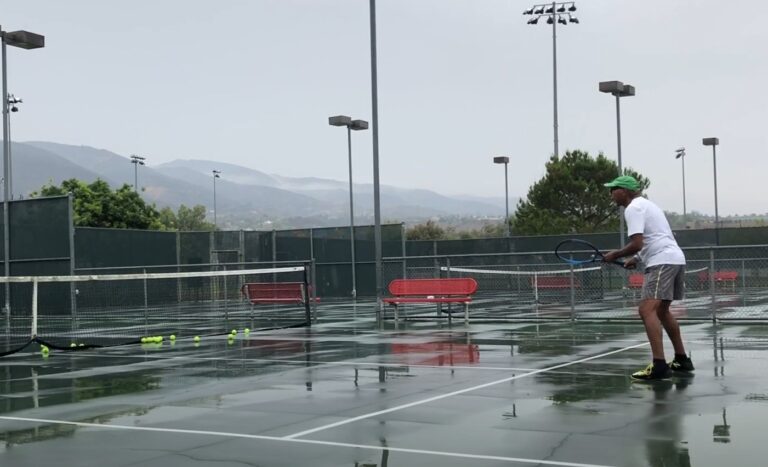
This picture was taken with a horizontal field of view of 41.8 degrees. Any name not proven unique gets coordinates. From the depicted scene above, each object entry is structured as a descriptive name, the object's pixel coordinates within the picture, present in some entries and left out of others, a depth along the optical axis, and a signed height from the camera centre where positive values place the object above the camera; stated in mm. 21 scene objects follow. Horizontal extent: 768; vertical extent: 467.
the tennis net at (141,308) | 17938 -1510
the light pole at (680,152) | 83562 +7139
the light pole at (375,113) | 21656 +2839
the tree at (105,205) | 57562 +2650
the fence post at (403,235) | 35316 +317
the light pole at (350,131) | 33906 +4311
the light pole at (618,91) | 31312 +4711
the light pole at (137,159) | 94494 +8547
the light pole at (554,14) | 56553 +12989
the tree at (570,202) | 56656 +2202
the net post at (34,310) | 15074 -900
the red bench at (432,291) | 18078 -873
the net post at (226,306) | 22591 -1318
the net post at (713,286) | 17125 -847
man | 9594 -247
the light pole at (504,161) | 57844 +4665
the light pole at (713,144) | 52162 +4875
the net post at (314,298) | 19997 -1049
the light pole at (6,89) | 25547 +4344
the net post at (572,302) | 18453 -1154
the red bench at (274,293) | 21594 -1016
